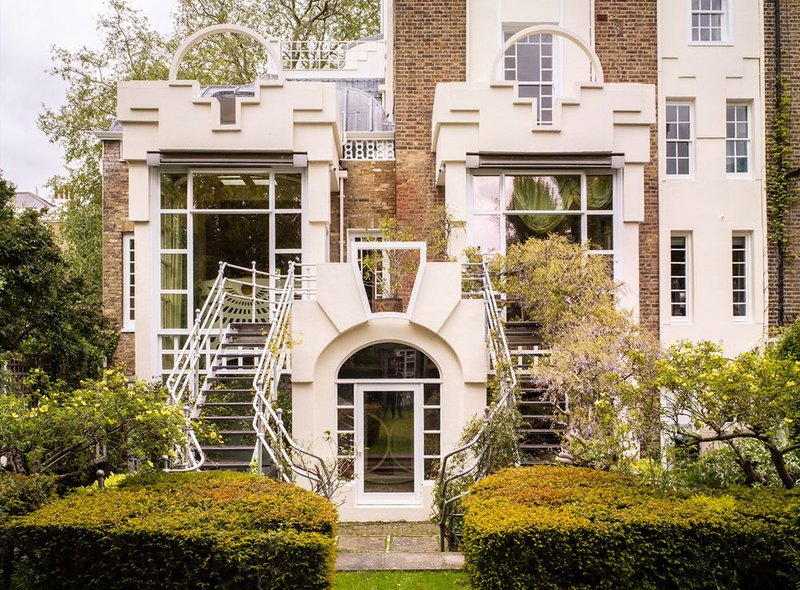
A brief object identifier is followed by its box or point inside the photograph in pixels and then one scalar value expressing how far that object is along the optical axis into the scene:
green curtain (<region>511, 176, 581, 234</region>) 14.90
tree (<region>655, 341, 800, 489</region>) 8.08
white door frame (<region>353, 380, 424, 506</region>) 13.34
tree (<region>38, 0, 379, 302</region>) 28.69
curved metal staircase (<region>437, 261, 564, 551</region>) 10.69
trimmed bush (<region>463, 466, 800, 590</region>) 7.21
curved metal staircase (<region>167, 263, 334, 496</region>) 10.84
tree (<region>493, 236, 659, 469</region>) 9.52
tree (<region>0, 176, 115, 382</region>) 11.42
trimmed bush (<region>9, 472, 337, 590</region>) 6.99
